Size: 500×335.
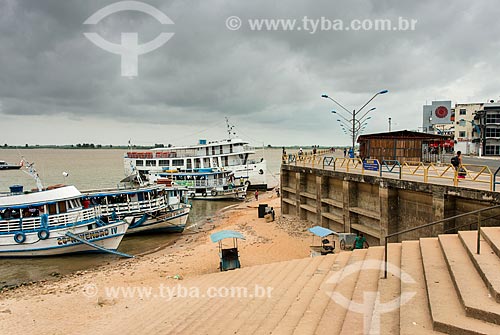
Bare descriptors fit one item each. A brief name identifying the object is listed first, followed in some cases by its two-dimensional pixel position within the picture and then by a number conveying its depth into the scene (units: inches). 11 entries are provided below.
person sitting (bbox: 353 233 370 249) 614.7
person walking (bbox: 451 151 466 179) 552.3
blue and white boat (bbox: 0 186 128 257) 798.5
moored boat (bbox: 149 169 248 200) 1750.7
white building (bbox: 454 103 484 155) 2374.5
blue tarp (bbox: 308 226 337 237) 610.2
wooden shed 1035.3
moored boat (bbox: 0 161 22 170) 4223.7
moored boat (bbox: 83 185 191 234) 966.4
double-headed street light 1041.5
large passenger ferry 1978.3
